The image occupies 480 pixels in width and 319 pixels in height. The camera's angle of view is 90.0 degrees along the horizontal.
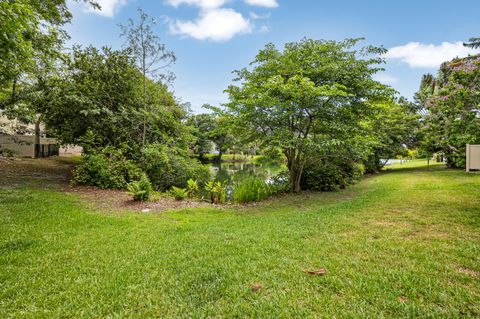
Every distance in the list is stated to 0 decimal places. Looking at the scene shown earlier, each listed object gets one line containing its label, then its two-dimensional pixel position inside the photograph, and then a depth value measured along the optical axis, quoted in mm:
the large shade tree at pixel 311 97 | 7215
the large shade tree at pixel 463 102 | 4957
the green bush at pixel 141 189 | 7008
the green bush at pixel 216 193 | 8086
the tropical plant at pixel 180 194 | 7734
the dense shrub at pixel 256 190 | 8078
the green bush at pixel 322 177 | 9461
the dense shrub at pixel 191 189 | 8539
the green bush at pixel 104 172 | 8797
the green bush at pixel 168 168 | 9623
